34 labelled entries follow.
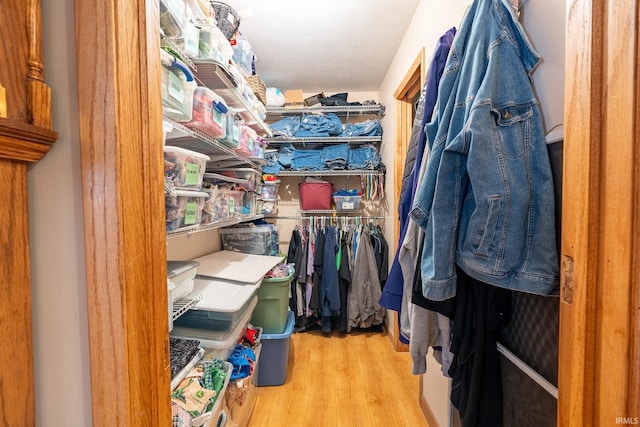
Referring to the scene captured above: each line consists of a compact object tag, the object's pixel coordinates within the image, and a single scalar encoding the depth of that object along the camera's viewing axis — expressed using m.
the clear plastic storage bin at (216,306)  1.11
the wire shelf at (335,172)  2.66
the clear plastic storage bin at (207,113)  0.96
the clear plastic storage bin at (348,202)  2.66
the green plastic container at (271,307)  1.85
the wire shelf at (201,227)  0.90
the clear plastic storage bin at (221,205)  1.17
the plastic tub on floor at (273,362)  1.84
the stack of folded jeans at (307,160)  2.72
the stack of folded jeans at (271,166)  2.65
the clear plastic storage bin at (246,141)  1.46
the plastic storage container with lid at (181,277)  0.96
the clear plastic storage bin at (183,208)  0.86
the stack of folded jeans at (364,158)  2.69
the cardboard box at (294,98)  2.71
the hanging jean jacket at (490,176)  0.68
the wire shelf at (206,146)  0.94
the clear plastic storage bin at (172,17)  0.77
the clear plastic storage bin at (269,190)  2.54
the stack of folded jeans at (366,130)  2.72
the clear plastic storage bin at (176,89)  0.76
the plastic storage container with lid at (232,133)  1.23
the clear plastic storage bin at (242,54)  1.53
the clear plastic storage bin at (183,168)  0.86
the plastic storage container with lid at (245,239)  2.03
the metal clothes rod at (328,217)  2.69
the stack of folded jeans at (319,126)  2.66
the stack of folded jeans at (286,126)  2.70
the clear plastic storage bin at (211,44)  1.00
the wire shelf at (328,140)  2.66
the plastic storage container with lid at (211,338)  1.16
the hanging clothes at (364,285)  2.55
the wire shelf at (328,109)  2.70
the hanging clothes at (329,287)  2.51
